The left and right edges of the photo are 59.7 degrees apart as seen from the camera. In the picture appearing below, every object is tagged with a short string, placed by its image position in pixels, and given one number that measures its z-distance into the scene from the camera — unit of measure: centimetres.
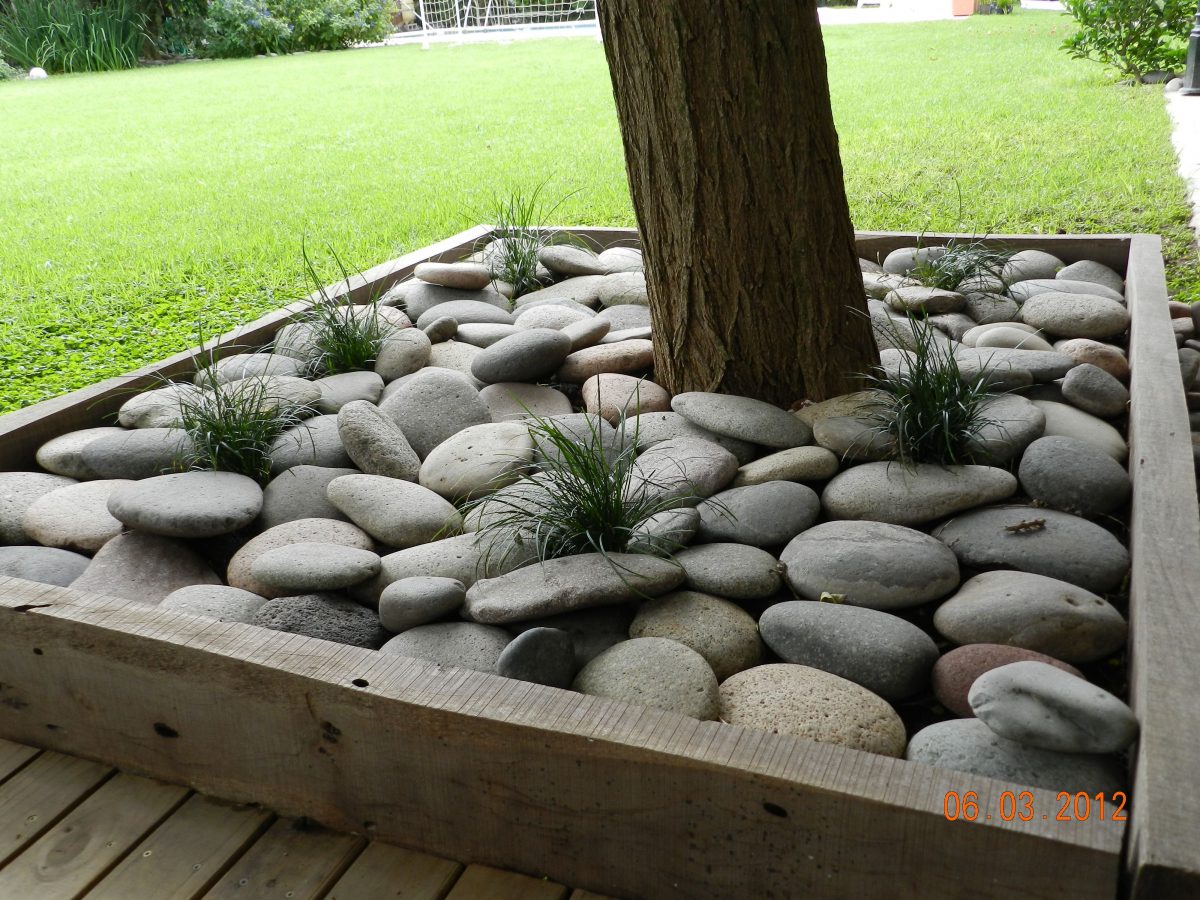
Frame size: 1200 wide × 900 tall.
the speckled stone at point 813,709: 163
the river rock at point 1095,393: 265
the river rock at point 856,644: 177
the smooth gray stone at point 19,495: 243
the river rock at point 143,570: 216
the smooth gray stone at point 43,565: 220
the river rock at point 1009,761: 148
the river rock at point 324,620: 198
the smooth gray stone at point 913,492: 219
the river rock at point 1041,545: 199
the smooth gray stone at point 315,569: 205
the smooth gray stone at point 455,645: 188
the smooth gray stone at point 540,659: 177
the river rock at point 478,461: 246
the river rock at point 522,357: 294
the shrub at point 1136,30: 878
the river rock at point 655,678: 171
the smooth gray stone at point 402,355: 313
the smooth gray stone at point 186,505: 225
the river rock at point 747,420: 250
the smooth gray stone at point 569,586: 191
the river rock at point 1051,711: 145
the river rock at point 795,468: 234
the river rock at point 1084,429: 246
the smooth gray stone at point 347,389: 291
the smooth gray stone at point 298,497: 244
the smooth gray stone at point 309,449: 263
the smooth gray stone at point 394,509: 229
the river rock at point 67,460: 266
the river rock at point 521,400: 288
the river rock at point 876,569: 195
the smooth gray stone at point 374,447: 255
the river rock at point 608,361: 301
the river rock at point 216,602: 202
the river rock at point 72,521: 237
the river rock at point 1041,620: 178
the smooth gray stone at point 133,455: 261
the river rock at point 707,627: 186
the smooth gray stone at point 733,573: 200
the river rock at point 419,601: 195
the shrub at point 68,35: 1452
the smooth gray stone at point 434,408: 274
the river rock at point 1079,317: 319
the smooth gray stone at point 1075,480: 221
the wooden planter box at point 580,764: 132
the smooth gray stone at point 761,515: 216
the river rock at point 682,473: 227
